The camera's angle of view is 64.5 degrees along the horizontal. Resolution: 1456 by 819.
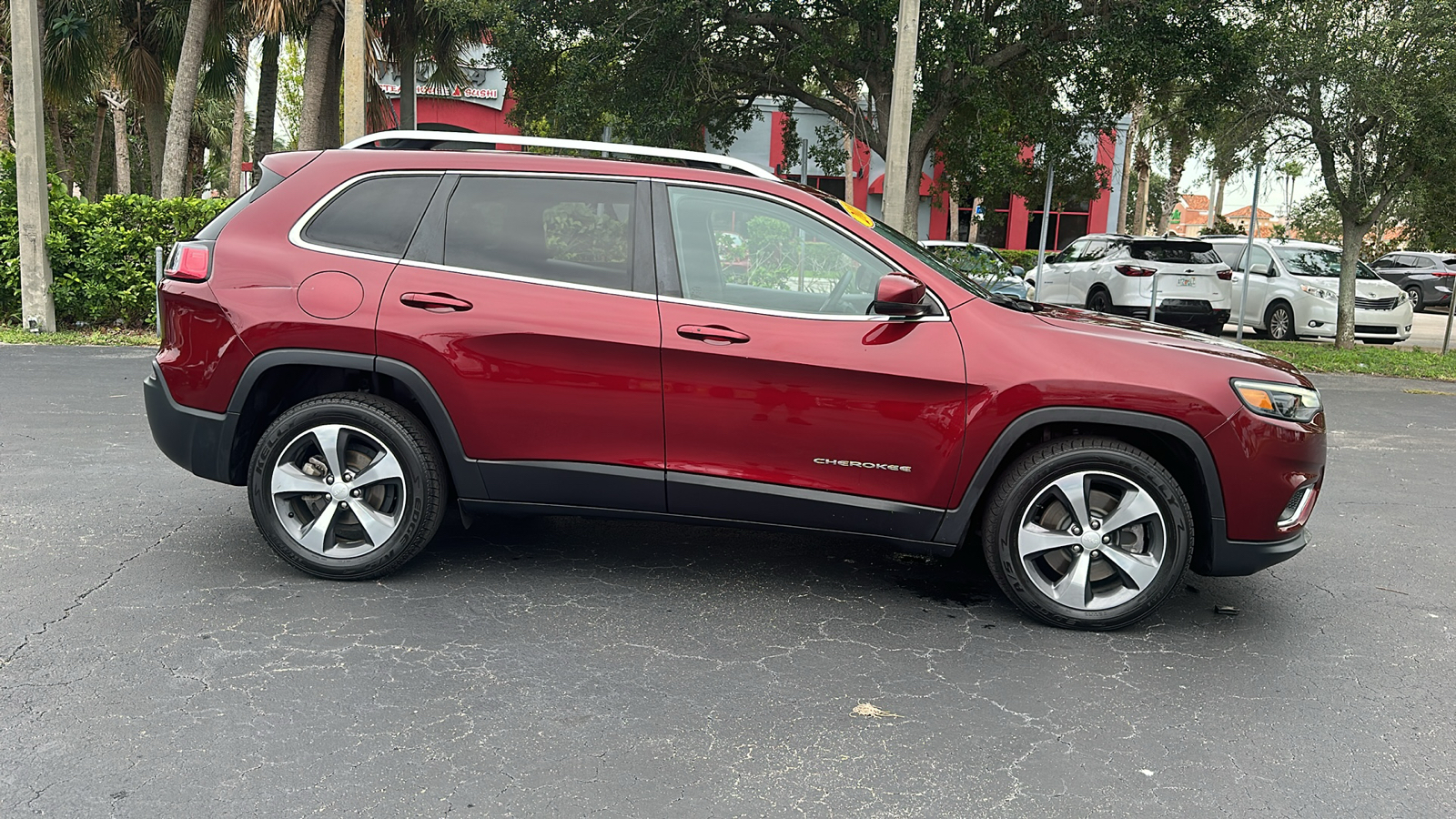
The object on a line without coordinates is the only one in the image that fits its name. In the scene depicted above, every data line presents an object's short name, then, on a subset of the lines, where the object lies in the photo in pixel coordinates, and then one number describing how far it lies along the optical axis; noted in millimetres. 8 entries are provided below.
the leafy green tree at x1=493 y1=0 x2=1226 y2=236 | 14852
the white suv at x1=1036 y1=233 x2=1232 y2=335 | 17531
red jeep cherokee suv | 4273
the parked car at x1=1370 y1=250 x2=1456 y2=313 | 30328
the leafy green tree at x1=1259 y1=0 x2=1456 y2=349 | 13547
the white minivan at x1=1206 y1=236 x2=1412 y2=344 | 17844
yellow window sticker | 4652
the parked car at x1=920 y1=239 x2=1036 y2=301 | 11758
